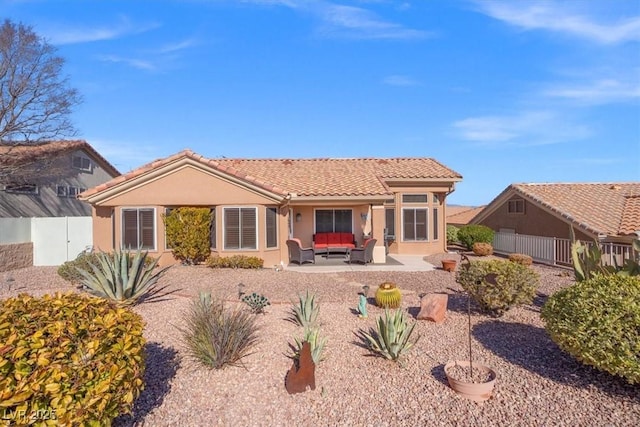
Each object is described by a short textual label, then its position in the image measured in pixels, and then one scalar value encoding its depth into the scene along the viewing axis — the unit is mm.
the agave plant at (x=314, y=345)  5543
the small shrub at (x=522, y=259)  15830
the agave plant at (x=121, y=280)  7676
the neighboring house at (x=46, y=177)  18875
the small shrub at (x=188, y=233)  14781
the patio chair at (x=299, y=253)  15617
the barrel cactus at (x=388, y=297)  8500
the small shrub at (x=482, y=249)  20000
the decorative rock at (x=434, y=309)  7664
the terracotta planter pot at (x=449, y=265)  14219
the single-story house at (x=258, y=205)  15164
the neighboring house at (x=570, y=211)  16969
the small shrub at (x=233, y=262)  14223
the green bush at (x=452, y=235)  24511
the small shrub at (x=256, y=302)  7809
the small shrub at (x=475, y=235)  21750
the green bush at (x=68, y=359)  2945
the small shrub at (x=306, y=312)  7246
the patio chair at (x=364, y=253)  15617
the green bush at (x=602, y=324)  4578
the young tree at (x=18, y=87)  19078
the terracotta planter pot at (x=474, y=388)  4715
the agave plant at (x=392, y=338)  5805
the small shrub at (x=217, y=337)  5445
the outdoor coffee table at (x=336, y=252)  17344
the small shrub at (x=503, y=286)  7609
